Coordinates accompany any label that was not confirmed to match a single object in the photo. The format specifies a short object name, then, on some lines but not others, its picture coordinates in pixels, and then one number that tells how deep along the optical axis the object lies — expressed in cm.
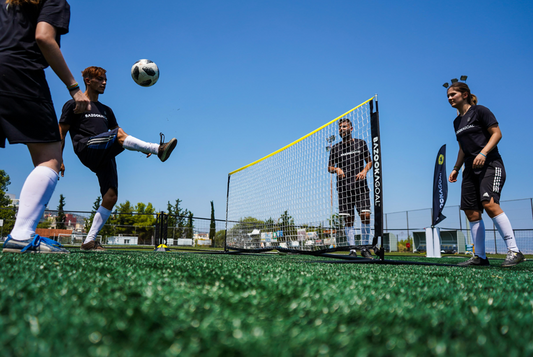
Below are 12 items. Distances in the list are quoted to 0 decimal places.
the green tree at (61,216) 2012
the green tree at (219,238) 1710
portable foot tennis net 435
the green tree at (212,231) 1759
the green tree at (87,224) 1817
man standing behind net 448
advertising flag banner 928
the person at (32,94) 226
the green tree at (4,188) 3394
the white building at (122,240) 2548
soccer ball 510
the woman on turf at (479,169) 351
